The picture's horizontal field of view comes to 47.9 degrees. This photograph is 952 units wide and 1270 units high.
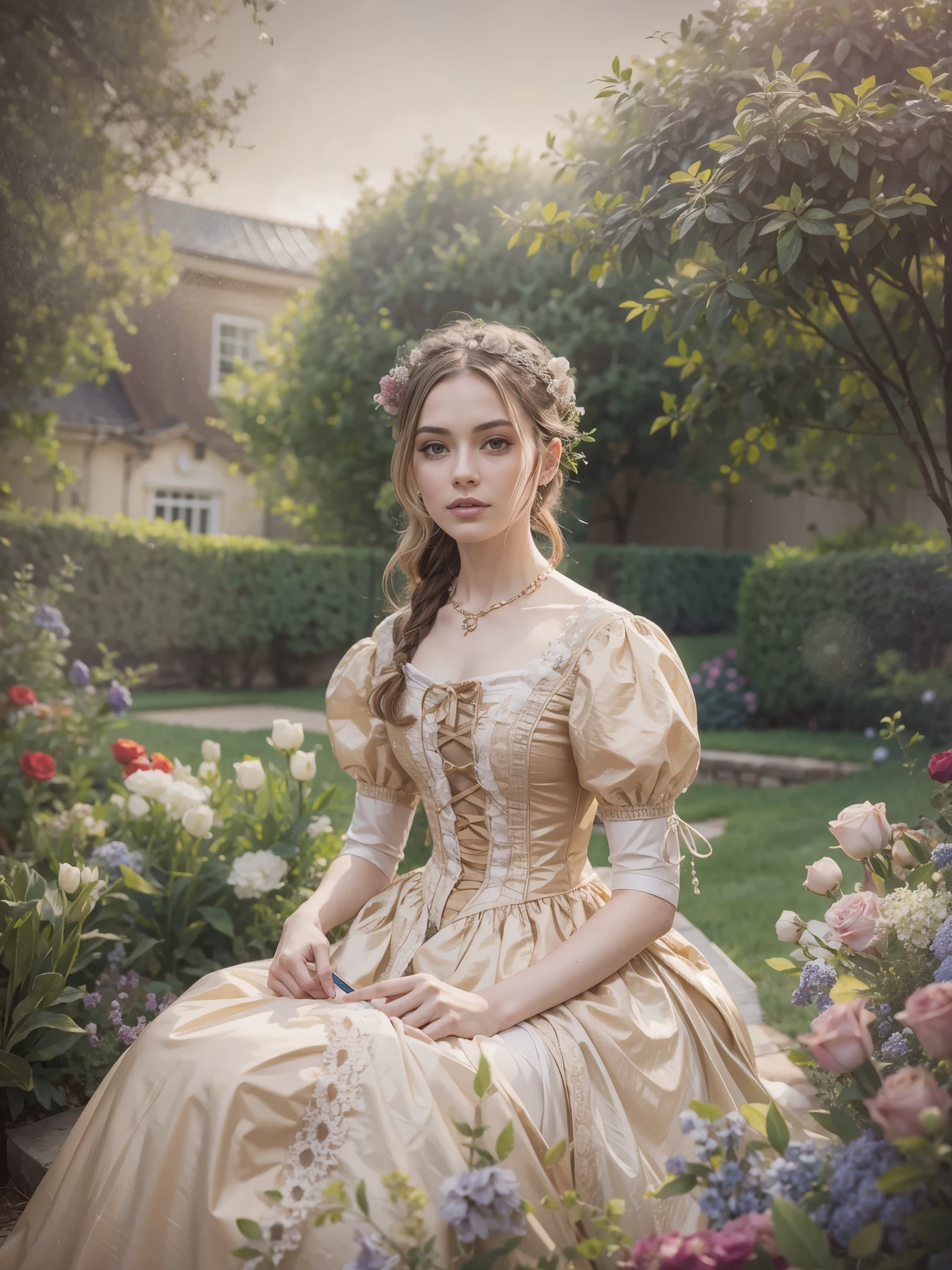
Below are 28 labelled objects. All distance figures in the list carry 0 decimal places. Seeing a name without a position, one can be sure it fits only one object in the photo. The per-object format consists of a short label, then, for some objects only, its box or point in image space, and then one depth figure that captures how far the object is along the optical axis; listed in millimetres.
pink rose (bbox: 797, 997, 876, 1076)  991
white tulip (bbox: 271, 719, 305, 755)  2826
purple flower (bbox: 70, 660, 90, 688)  4070
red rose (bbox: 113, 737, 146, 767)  3098
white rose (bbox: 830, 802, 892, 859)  1572
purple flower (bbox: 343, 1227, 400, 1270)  1005
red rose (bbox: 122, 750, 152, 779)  3068
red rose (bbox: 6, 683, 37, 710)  3830
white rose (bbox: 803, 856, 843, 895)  1644
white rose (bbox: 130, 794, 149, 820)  2750
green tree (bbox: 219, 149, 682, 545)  8008
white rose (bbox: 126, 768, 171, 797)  2748
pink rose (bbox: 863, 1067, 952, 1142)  870
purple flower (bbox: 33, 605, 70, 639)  4121
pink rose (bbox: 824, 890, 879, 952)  1363
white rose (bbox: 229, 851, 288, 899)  2615
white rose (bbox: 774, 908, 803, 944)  1673
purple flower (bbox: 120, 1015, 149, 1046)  2285
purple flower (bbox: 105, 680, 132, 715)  3902
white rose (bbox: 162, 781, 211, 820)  2717
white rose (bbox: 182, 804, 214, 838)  2564
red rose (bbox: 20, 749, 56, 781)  3361
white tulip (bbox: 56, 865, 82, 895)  2205
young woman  1227
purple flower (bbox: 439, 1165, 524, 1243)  1030
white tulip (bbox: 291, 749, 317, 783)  2822
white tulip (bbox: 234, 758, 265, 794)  2781
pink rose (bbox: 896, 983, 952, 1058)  897
